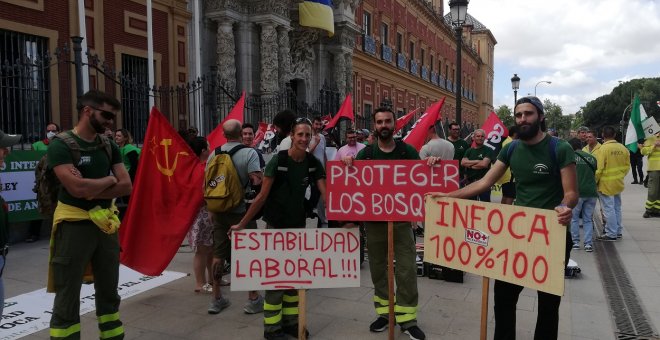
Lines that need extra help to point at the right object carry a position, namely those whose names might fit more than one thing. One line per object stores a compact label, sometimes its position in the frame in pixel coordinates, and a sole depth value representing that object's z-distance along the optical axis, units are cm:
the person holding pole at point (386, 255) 394
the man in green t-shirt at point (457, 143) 827
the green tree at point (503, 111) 8434
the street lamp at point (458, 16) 1134
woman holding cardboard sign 389
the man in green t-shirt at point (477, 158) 761
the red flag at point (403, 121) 947
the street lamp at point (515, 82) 2105
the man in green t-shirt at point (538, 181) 316
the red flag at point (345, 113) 1054
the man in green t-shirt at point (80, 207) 299
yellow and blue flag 1667
